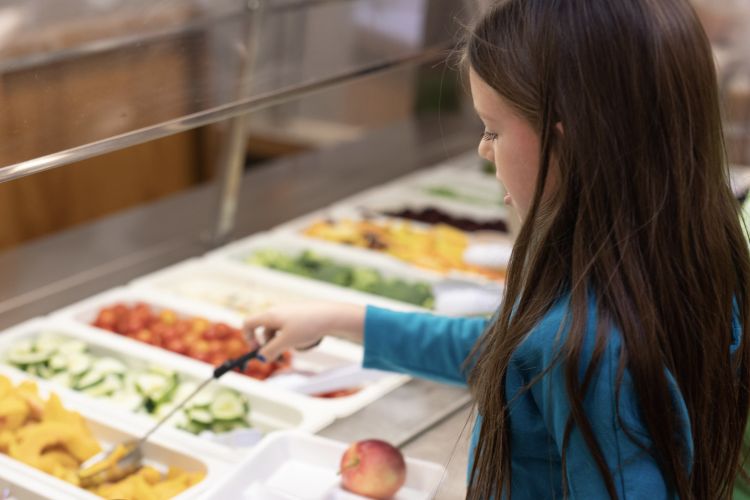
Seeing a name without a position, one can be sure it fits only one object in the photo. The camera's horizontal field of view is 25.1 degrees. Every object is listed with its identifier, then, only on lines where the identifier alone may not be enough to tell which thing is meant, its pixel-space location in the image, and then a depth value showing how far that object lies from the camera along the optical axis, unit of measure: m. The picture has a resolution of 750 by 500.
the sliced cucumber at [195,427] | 1.99
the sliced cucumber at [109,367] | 2.09
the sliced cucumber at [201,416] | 1.99
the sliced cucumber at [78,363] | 2.07
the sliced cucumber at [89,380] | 2.05
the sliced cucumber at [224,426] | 2.00
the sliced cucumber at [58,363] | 2.09
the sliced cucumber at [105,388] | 2.05
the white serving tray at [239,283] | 2.34
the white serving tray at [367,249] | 2.46
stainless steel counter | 2.00
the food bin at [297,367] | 2.03
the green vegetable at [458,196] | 2.88
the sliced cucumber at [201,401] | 2.00
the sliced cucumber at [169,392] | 2.03
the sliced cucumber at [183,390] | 2.04
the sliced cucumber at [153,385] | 2.04
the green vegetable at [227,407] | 2.00
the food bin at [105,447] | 1.81
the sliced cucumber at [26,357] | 2.09
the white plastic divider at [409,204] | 2.79
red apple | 1.81
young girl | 1.50
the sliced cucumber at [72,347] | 2.12
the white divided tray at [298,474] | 1.81
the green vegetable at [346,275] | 2.37
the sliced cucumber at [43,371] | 2.08
